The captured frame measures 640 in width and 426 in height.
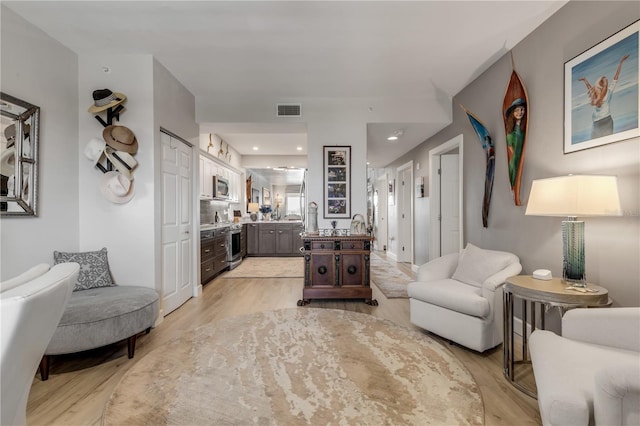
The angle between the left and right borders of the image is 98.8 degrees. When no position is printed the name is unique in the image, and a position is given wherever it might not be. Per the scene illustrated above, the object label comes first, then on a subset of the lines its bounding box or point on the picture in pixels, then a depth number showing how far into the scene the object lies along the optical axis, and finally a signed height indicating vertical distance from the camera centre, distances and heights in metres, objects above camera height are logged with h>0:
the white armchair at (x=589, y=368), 0.82 -0.64
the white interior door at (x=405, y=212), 5.76 -0.03
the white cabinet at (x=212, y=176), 4.58 +0.68
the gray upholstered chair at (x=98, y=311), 1.81 -0.71
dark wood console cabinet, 3.35 -0.67
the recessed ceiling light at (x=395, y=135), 4.28 +1.22
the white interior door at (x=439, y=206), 4.34 +0.06
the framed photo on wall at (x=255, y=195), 7.38 +0.44
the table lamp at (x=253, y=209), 7.15 +0.05
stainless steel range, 5.18 -0.69
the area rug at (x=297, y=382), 1.33 -0.99
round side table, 1.54 -0.51
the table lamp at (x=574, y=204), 1.56 +0.04
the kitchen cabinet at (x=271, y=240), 6.71 -0.70
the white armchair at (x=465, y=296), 2.05 -0.68
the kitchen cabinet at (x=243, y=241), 6.09 -0.69
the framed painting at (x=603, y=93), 1.62 +0.76
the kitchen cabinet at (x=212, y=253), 4.02 -0.66
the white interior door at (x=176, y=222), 2.96 -0.12
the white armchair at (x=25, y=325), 0.72 -0.32
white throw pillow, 2.32 -0.48
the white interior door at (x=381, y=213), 7.54 -0.07
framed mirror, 2.00 +0.43
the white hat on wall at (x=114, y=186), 2.55 +0.24
